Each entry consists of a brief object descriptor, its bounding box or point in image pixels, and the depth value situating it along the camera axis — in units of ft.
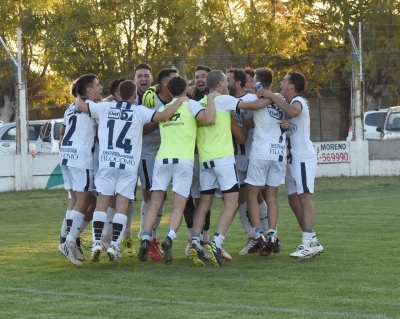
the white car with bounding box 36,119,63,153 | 100.99
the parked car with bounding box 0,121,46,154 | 97.77
